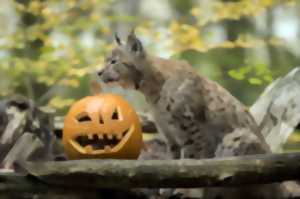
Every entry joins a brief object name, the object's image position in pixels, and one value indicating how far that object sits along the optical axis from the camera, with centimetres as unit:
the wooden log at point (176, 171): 401
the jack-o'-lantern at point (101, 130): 484
